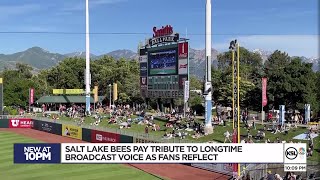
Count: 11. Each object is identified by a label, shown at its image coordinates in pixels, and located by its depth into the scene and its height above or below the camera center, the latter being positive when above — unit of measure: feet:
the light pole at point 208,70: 151.16 +7.05
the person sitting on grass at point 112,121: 191.29 -14.26
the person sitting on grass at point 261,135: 125.70 -13.44
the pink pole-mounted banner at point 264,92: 139.55 -0.91
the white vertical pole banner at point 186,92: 156.72 -0.92
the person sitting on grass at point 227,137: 127.50 -14.37
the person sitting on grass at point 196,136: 143.54 -15.71
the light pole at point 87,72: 240.16 +10.09
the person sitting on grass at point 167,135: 139.49 -15.40
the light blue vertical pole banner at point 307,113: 140.01 -7.78
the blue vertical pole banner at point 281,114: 132.21 -7.83
